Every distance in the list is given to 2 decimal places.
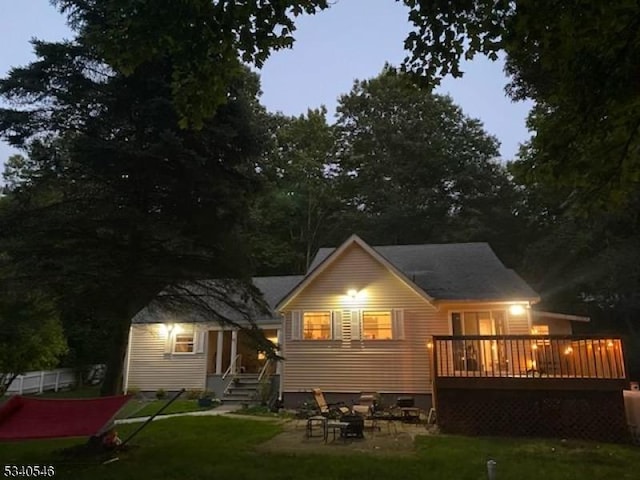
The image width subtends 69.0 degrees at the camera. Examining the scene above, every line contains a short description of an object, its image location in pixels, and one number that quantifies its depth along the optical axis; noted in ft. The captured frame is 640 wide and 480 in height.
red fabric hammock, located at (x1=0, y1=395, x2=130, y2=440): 21.56
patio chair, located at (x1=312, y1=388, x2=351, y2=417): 38.93
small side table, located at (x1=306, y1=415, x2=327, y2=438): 33.53
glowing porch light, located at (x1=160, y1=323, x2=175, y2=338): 60.29
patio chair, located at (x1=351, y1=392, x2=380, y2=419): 37.98
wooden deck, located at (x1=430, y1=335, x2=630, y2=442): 33.45
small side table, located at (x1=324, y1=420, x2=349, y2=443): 31.83
